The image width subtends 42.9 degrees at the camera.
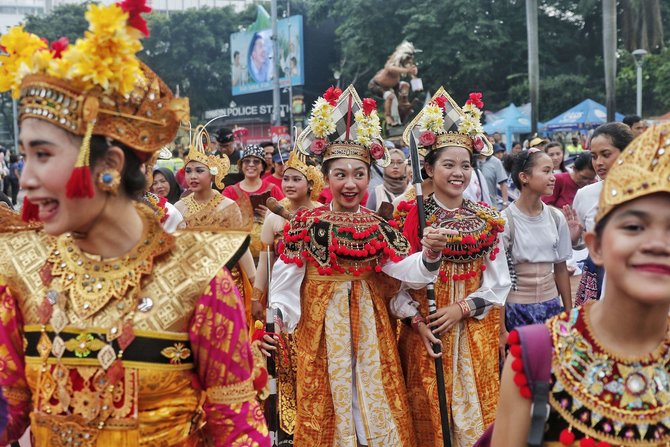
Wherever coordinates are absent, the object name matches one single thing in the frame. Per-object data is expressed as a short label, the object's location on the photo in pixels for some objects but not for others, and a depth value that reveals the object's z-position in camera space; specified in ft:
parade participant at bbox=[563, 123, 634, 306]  18.92
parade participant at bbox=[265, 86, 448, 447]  17.54
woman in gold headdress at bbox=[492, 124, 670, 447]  6.99
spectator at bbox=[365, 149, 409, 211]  29.35
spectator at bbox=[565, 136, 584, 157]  68.26
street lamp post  81.34
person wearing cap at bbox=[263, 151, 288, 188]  33.63
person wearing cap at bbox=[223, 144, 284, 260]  29.63
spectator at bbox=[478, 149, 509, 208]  38.56
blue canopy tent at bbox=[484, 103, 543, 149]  101.40
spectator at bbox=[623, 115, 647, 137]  28.60
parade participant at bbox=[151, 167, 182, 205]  27.84
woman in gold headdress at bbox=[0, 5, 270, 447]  7.89
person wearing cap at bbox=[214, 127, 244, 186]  35.43
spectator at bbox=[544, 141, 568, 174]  36.77
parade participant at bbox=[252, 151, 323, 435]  19.70
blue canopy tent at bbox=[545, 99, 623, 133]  96.22
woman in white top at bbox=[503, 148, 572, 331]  19.88
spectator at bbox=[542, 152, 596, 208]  27.81
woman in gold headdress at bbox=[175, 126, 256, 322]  21.93
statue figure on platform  76.33
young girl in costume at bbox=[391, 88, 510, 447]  17.97
